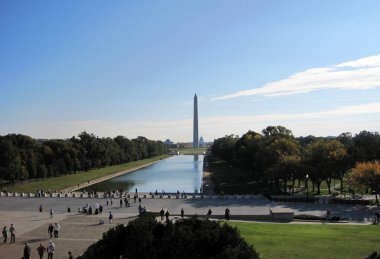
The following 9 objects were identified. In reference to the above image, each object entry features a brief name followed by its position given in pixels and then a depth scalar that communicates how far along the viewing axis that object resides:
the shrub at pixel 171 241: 10.95
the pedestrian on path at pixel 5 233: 30.23
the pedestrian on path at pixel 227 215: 37.09
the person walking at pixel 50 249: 24.22
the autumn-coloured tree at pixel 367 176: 44.78
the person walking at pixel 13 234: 29.78
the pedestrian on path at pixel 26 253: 23.78
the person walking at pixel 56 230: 31.22
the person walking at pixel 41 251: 24.61
